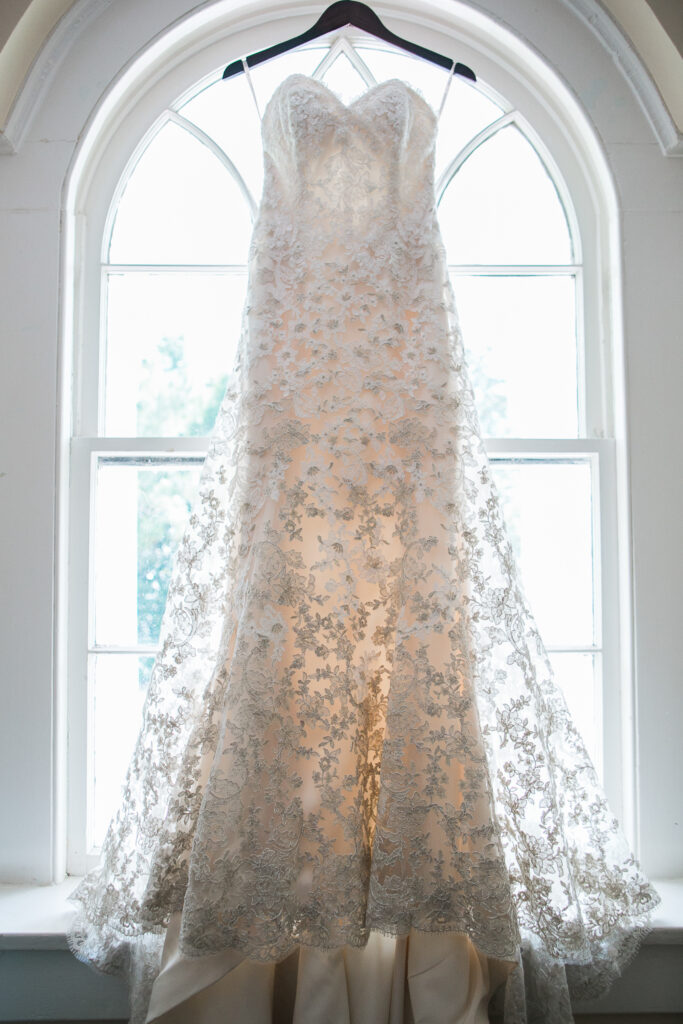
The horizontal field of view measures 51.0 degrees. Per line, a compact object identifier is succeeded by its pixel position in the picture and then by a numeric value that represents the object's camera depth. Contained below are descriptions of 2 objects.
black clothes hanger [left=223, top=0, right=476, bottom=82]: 1.39
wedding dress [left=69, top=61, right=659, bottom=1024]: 1.03
